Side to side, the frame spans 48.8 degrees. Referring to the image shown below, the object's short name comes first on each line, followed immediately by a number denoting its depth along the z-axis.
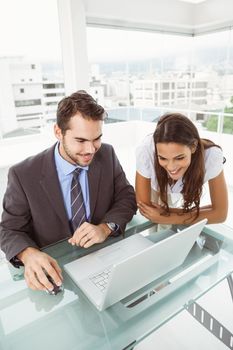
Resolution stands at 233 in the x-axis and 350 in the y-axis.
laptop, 0.69
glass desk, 0.68
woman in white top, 1.18
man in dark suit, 1.02
